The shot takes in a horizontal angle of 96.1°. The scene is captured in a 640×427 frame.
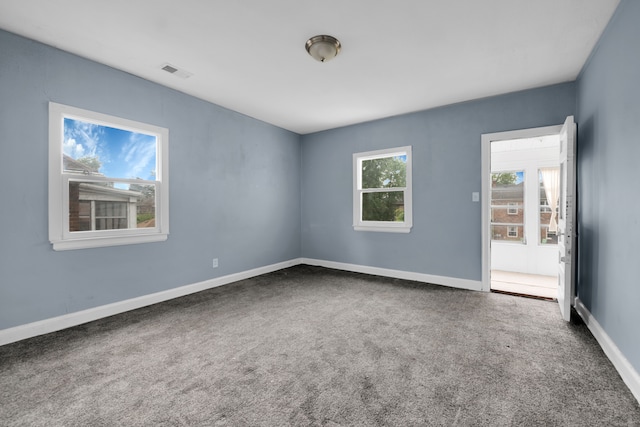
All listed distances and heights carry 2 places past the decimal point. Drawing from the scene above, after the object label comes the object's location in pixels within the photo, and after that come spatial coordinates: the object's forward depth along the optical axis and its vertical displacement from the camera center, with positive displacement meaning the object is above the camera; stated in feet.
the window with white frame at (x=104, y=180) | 8.63 +1.08
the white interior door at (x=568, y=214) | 8.96 -0.05
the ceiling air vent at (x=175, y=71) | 9.71 +4.94
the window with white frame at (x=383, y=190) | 14.70 +1.18
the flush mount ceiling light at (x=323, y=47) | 8.11 +4.79
